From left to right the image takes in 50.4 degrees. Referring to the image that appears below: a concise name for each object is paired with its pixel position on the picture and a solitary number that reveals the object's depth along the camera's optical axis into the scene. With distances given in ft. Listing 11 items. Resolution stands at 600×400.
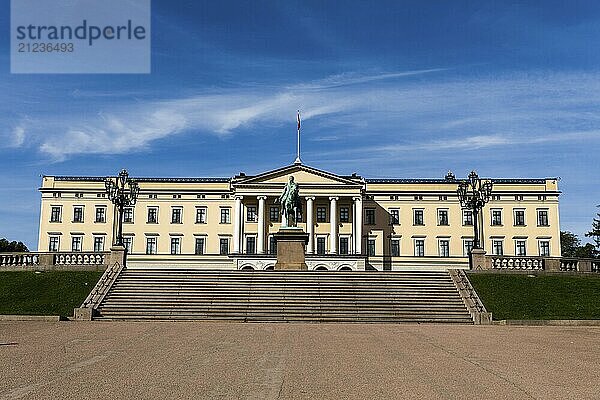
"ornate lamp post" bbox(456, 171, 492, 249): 138.21
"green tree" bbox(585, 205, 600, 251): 337.72
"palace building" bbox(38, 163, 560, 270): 269.64
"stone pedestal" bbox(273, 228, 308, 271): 132.77
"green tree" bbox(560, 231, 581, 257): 432.66
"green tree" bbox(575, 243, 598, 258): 369.83
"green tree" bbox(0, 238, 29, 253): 308.44
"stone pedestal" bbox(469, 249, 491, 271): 132.57
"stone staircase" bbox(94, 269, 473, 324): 92.79
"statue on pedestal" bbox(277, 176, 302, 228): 145.19
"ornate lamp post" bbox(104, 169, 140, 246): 137.49
